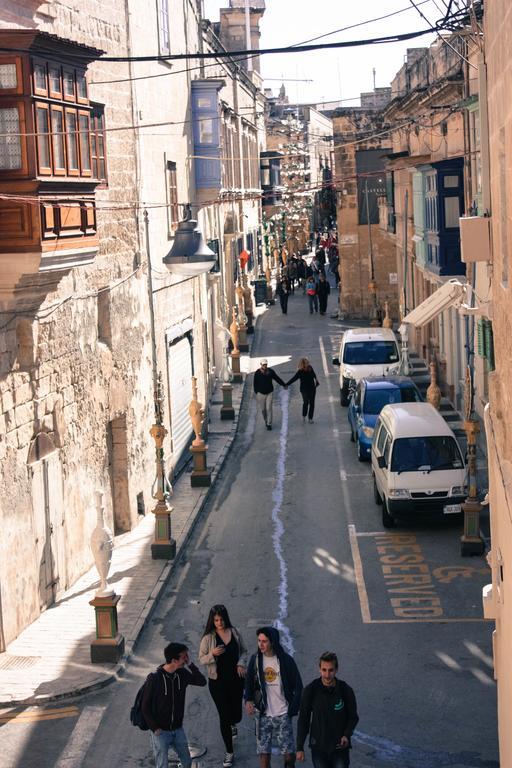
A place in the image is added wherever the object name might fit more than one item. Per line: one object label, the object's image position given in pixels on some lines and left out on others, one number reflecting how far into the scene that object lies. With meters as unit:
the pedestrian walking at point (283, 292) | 51.56
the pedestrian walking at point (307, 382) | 28.66
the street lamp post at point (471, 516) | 18.03
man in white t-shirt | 10.35
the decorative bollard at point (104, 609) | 14.16
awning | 19.58
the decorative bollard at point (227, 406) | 30.30
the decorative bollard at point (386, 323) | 37.31
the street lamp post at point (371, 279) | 46.14
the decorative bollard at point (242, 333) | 41.50
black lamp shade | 19.83
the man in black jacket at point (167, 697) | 10.59
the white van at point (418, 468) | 19.45
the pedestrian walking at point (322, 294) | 51.47
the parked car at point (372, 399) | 24.78
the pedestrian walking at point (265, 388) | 28.50
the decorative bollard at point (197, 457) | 23.33
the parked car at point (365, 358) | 30.53
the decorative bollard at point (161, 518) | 18.52
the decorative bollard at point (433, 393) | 25.58
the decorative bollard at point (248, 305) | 48.03
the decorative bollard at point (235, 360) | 35.25
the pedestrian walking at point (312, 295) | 51.84
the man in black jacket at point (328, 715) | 9.73
